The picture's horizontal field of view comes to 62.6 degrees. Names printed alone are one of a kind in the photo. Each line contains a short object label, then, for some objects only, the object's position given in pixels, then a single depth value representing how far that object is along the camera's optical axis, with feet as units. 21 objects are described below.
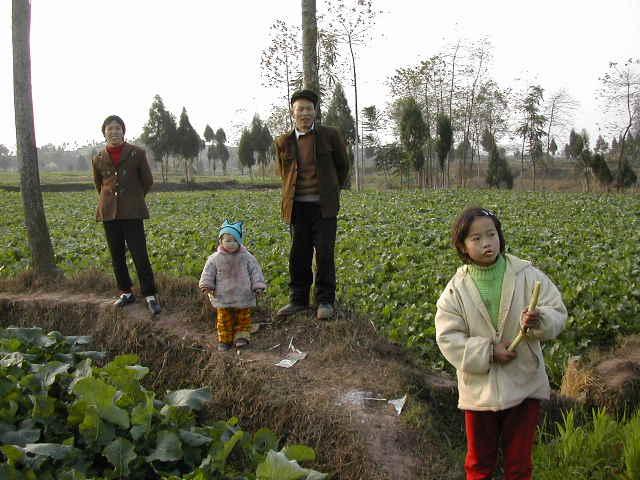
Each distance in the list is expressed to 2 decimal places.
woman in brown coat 18.22
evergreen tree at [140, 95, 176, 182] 137.90
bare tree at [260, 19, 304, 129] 82.33
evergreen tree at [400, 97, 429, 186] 107.14
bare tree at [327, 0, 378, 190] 81.83
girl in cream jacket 8.76
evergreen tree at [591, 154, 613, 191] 98.94
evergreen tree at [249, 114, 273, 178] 153.48
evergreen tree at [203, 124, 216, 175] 185.57
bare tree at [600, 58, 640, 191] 99.40
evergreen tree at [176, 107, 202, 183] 139.64
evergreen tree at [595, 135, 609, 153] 146.65
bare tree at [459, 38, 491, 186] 126.52
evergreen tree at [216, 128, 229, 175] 183.62
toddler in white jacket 15.33
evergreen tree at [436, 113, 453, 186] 105.70
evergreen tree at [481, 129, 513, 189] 125.90
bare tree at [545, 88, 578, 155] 135.54
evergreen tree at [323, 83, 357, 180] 126.00
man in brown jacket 15.71
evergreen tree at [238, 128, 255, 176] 154.30
